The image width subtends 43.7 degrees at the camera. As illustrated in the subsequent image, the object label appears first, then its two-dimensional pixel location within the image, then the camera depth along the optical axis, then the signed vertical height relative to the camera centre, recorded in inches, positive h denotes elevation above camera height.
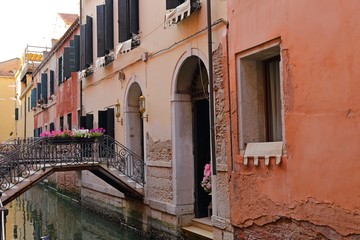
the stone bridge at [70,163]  403.9 -22.0
